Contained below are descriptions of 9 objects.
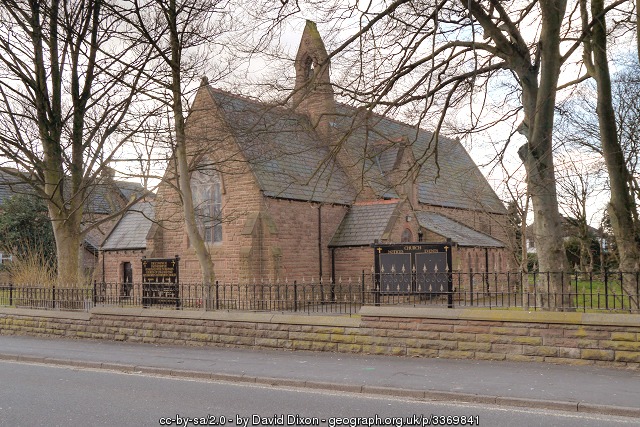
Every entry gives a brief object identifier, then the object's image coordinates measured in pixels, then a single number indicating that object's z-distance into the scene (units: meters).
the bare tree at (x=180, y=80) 17.27
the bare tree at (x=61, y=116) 19.41
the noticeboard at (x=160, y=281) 16.19
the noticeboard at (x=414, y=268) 13.25
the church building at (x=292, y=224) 25.62
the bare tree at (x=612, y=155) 14.62
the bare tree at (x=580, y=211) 41.41
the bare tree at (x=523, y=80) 12.50
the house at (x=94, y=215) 45.25
